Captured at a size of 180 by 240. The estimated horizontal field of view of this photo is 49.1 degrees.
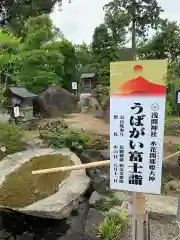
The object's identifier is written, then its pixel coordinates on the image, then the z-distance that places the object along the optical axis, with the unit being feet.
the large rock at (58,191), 8.36
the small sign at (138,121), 4.69
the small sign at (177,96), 9.74
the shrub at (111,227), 7.88
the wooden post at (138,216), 5.26
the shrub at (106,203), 9.46
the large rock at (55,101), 26.60
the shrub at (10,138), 13.37
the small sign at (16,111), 17.12
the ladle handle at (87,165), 6.20
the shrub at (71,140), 14.03
